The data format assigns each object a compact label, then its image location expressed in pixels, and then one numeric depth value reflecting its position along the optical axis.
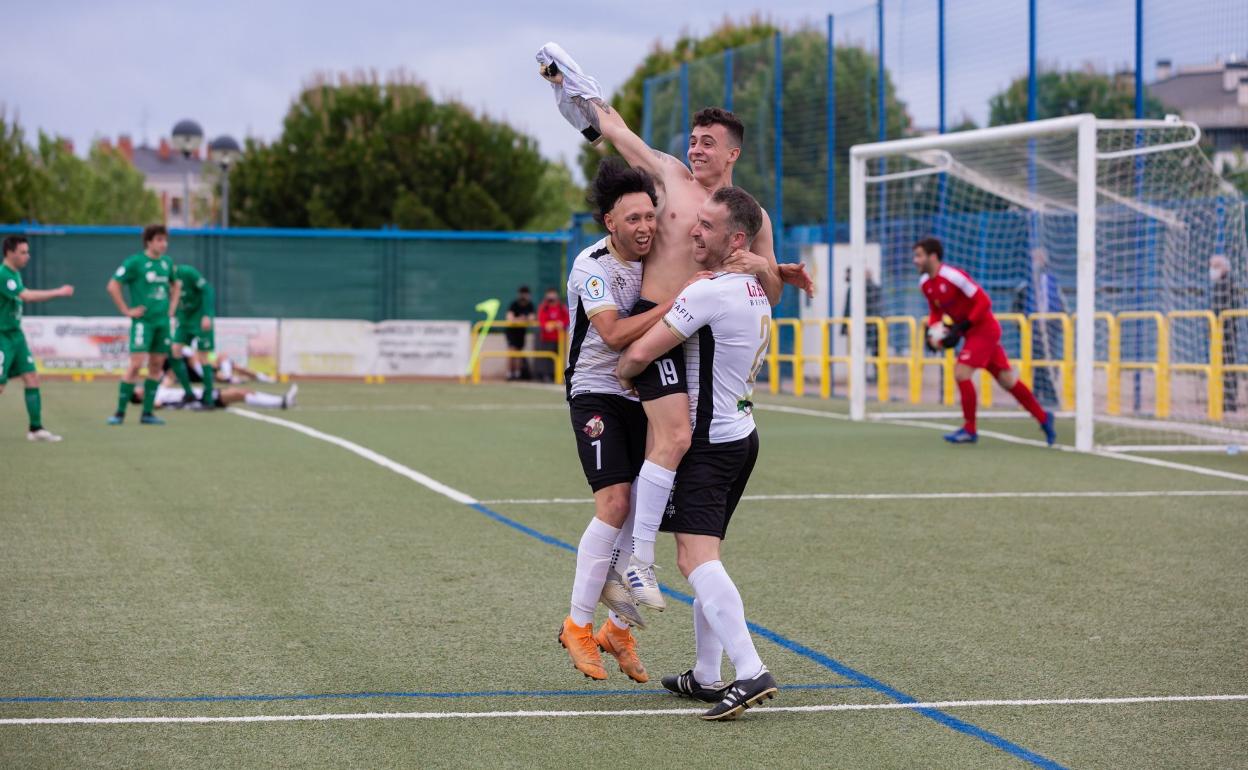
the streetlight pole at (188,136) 36.31
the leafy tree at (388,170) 52.47
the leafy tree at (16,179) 51.88
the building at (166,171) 137.75
